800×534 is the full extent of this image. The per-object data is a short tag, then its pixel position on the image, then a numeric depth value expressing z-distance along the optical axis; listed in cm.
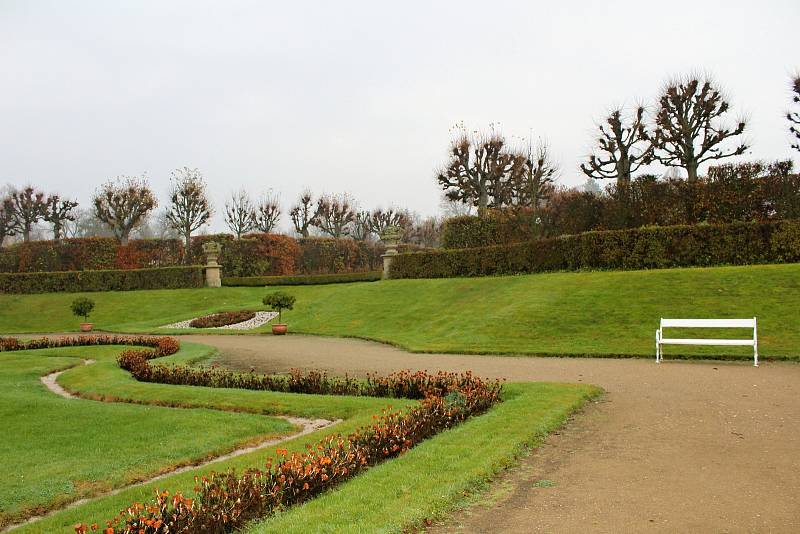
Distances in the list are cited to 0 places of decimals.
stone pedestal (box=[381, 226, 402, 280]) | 3619
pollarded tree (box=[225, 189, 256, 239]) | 6247
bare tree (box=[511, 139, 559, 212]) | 3884
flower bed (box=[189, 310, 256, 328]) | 3000
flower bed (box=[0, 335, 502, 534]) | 463
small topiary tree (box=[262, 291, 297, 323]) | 2511
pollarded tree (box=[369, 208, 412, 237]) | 6469
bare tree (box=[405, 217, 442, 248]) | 6850
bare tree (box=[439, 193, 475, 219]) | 10928
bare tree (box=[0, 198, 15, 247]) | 5406
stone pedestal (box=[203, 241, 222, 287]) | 4191
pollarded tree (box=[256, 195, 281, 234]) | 6225
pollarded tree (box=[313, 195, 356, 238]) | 6016
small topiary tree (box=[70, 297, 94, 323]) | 2884
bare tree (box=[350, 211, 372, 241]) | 6580
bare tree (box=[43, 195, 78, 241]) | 5512
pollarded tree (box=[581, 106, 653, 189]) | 3050
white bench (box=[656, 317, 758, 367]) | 1280
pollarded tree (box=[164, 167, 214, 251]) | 5319
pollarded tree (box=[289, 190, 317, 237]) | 5938
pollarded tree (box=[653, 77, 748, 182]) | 2792
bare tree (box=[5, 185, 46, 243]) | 5447
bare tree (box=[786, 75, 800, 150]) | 2530
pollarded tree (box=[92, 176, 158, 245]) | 5025
